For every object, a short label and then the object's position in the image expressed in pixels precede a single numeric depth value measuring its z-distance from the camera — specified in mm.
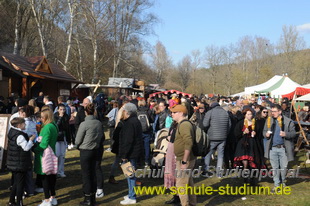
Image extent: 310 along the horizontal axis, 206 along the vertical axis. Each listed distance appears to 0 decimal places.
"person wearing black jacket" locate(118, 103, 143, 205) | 5746
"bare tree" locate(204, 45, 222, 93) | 74750
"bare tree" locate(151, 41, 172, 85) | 74688
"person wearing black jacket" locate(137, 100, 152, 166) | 8336
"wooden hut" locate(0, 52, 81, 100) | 15320
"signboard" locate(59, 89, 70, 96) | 20625
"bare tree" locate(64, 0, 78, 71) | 24225
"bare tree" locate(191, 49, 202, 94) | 79850
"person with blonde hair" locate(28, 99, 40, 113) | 8395
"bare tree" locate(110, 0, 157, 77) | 31484
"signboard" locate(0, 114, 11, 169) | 7492
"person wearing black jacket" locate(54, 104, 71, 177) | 7137
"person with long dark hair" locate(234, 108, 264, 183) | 6859
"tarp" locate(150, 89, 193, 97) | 20277
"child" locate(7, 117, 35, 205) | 5320
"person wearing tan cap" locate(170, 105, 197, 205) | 4840
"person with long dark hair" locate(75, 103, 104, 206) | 5582
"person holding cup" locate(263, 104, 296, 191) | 6617
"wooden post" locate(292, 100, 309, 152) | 11064
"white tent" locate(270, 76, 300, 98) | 24150
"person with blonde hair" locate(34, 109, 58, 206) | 5500
